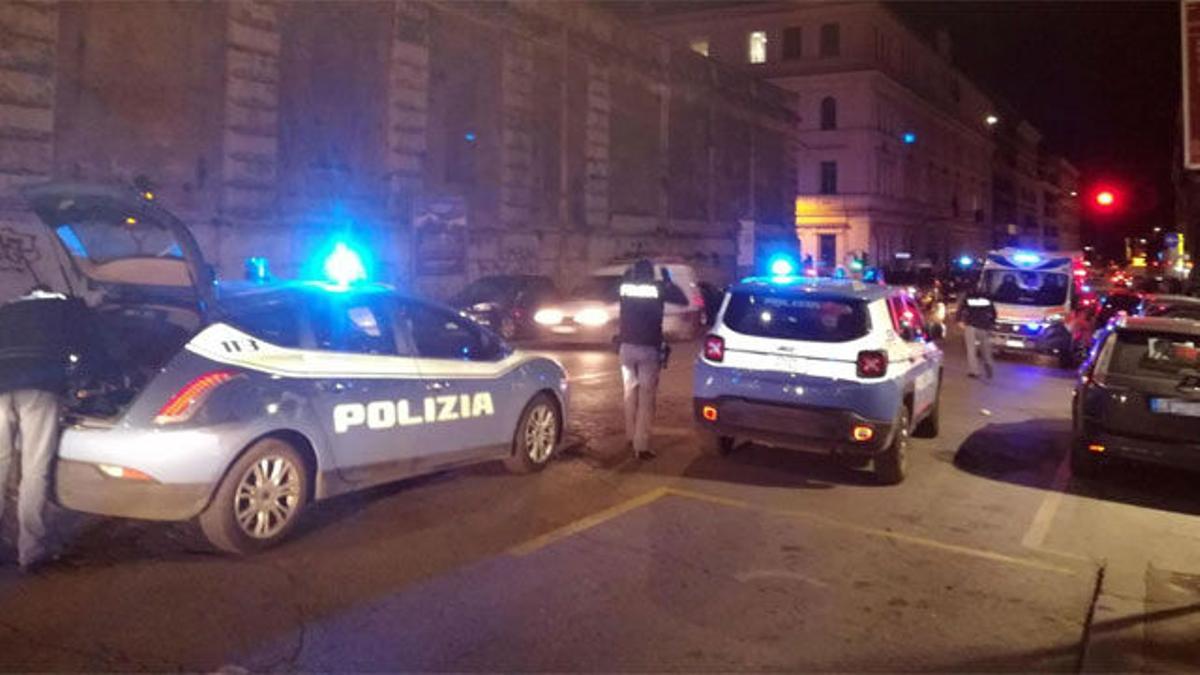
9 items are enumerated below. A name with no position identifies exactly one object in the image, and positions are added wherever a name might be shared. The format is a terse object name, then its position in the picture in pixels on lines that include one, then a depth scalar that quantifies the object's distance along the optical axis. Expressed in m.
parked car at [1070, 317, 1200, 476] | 7.86
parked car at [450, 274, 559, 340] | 20.16
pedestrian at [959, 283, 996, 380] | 15.30
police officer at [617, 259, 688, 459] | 8.87
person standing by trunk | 5.35
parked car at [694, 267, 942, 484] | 7.83
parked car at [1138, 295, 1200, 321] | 13.47
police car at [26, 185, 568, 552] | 5.45
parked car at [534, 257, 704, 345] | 19.25
